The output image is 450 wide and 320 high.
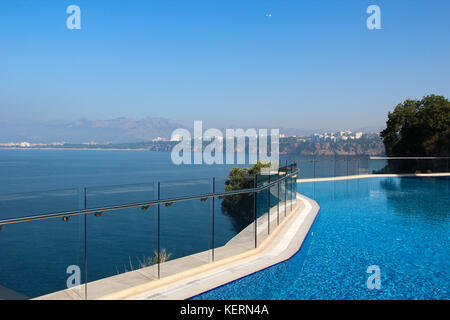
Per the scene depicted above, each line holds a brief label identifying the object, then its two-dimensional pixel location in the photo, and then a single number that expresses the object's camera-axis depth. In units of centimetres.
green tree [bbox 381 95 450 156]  3962
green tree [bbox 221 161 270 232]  989
